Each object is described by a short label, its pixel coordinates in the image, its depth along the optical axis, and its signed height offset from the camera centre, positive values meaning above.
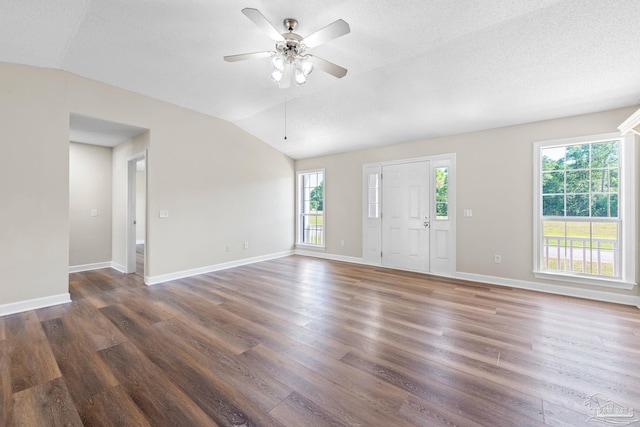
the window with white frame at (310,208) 6.70 +0.12
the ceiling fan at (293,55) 2.10 +1.43
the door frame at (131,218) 4.91 -0.11
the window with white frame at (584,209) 3.50 +0.06
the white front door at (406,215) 5.07 -0.04
